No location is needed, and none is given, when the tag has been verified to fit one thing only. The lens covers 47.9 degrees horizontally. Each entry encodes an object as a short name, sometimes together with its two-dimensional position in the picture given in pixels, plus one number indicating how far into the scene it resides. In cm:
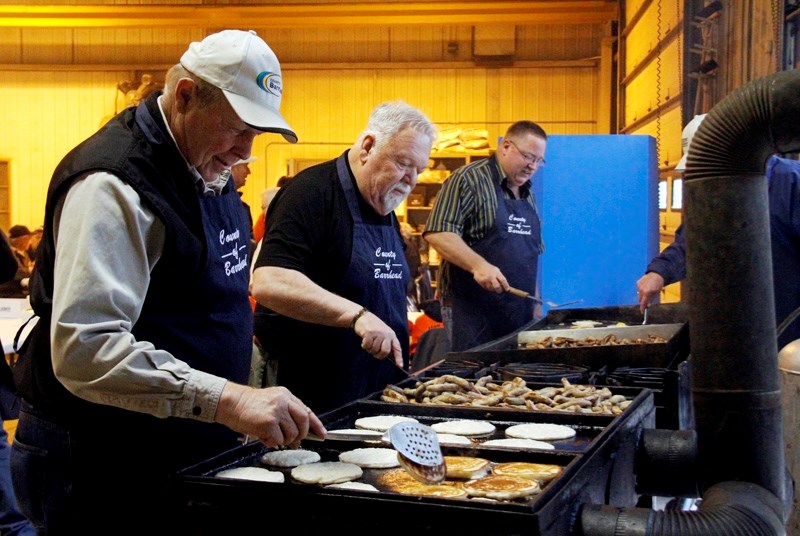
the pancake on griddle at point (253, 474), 170
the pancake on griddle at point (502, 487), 165
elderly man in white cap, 159
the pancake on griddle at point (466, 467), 182
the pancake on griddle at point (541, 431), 215
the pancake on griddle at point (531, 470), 178
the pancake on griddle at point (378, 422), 221
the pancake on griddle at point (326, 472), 173
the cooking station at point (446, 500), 144
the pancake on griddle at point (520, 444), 203
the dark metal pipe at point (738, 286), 206
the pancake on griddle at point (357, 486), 169
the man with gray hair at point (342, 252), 280
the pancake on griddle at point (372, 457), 189
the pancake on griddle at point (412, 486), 171
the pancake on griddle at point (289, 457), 187
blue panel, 630
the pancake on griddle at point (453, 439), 208
